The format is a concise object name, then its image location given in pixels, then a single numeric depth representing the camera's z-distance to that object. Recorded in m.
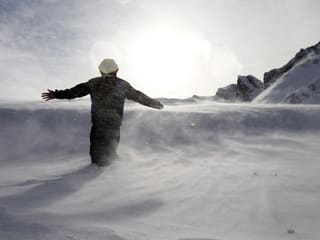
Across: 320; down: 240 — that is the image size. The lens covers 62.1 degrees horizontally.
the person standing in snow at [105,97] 3.41
